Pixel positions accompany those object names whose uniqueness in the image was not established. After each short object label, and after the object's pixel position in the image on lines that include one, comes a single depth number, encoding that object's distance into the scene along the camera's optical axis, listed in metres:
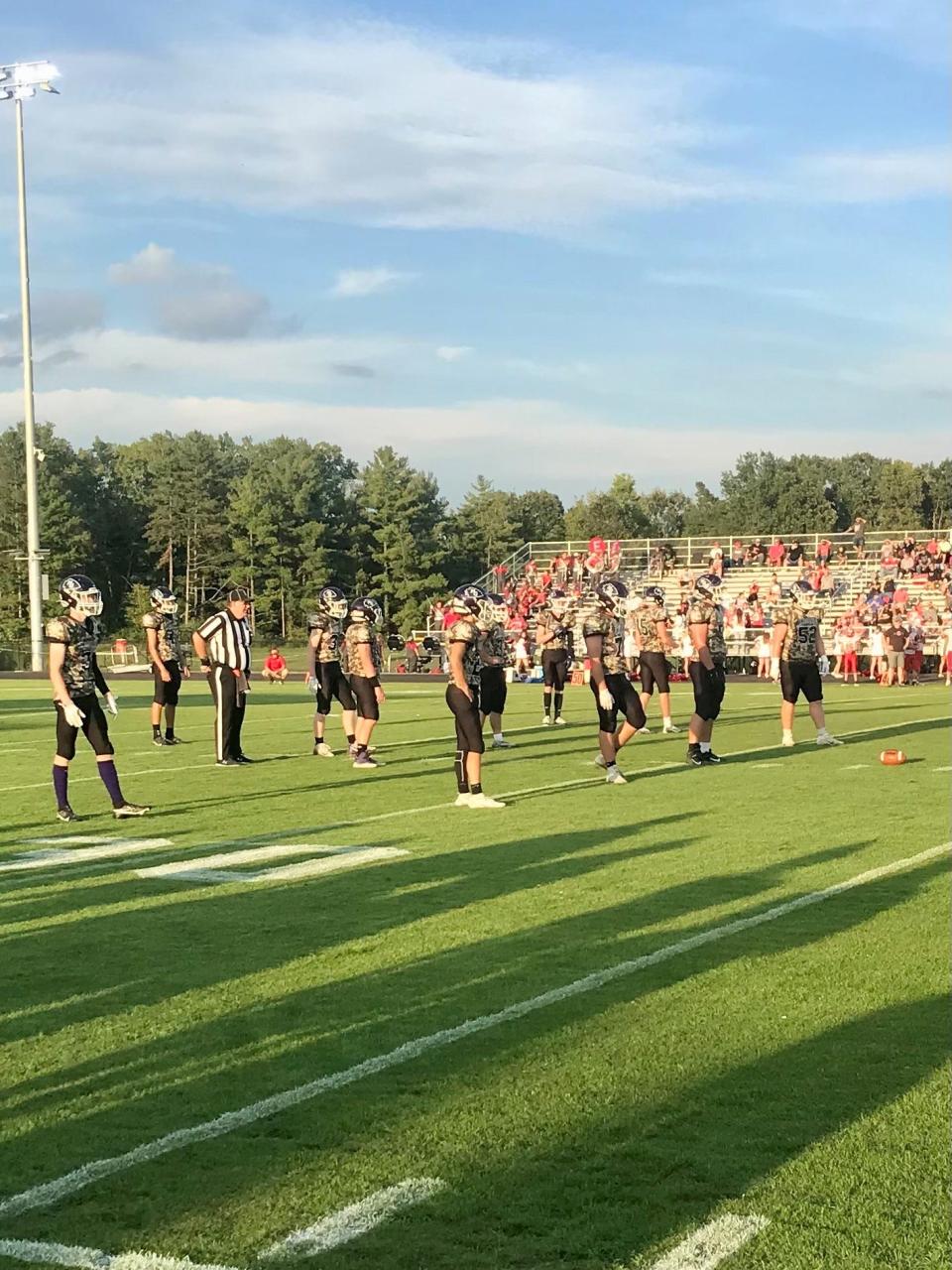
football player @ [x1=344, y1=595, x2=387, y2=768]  15.53
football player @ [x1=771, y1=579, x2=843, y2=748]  16.55
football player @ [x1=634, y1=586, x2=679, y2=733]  17.44
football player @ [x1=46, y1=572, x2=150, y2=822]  11.70
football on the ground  14.54
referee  15.92
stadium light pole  41.34
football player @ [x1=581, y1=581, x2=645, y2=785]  13.61
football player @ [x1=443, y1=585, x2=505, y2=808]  11.93
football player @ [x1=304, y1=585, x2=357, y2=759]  17.28
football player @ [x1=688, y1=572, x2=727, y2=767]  15.30
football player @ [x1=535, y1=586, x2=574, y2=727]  20.97
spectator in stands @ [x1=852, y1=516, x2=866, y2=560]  44.94
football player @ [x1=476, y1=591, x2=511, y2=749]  16.11
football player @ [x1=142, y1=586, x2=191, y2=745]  18.31
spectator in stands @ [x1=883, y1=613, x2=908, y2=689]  32.72
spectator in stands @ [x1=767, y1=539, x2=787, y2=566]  46.00
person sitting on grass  38.06
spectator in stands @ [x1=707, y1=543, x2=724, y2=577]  45.19
